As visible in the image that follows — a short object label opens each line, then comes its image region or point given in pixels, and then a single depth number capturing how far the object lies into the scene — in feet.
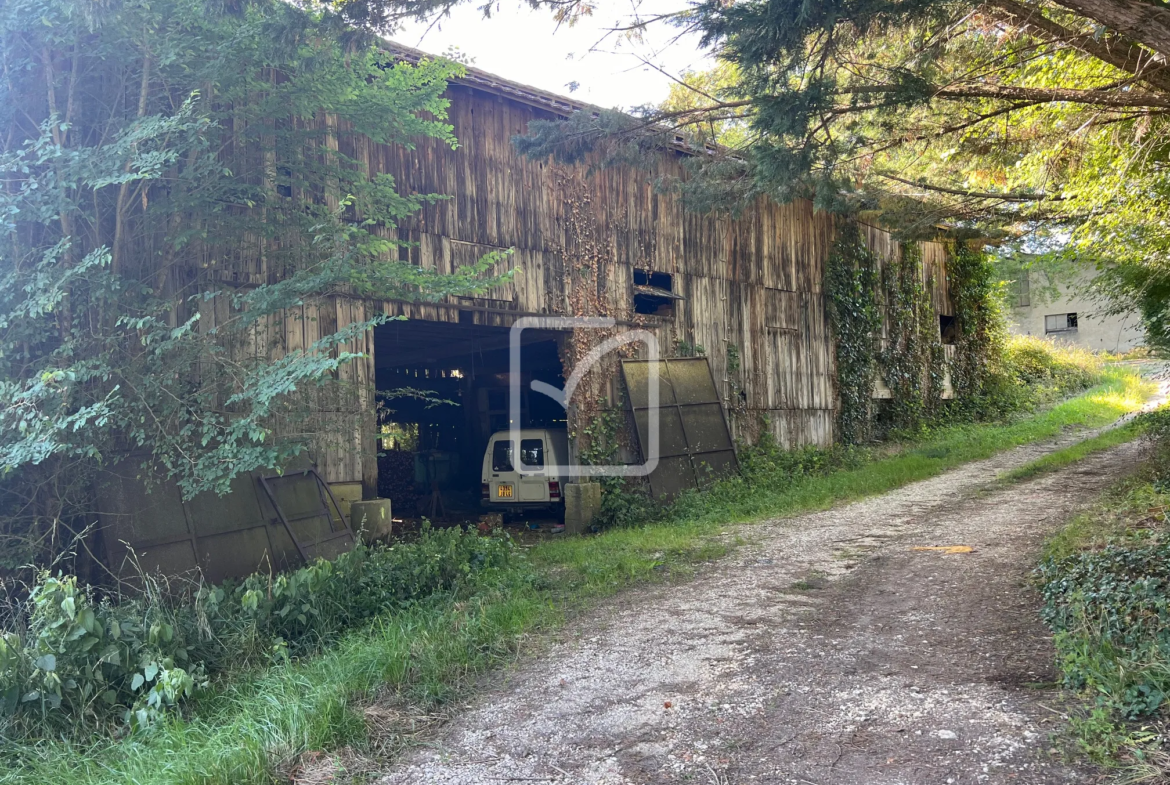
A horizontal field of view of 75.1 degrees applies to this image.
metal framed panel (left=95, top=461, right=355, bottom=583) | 21.53
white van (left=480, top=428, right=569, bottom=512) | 41.29
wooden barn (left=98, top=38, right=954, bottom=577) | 29.96
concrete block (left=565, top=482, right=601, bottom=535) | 36.78
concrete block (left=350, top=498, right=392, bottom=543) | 28.14
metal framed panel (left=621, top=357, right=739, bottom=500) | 39.70
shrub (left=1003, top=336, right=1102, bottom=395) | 75.46
